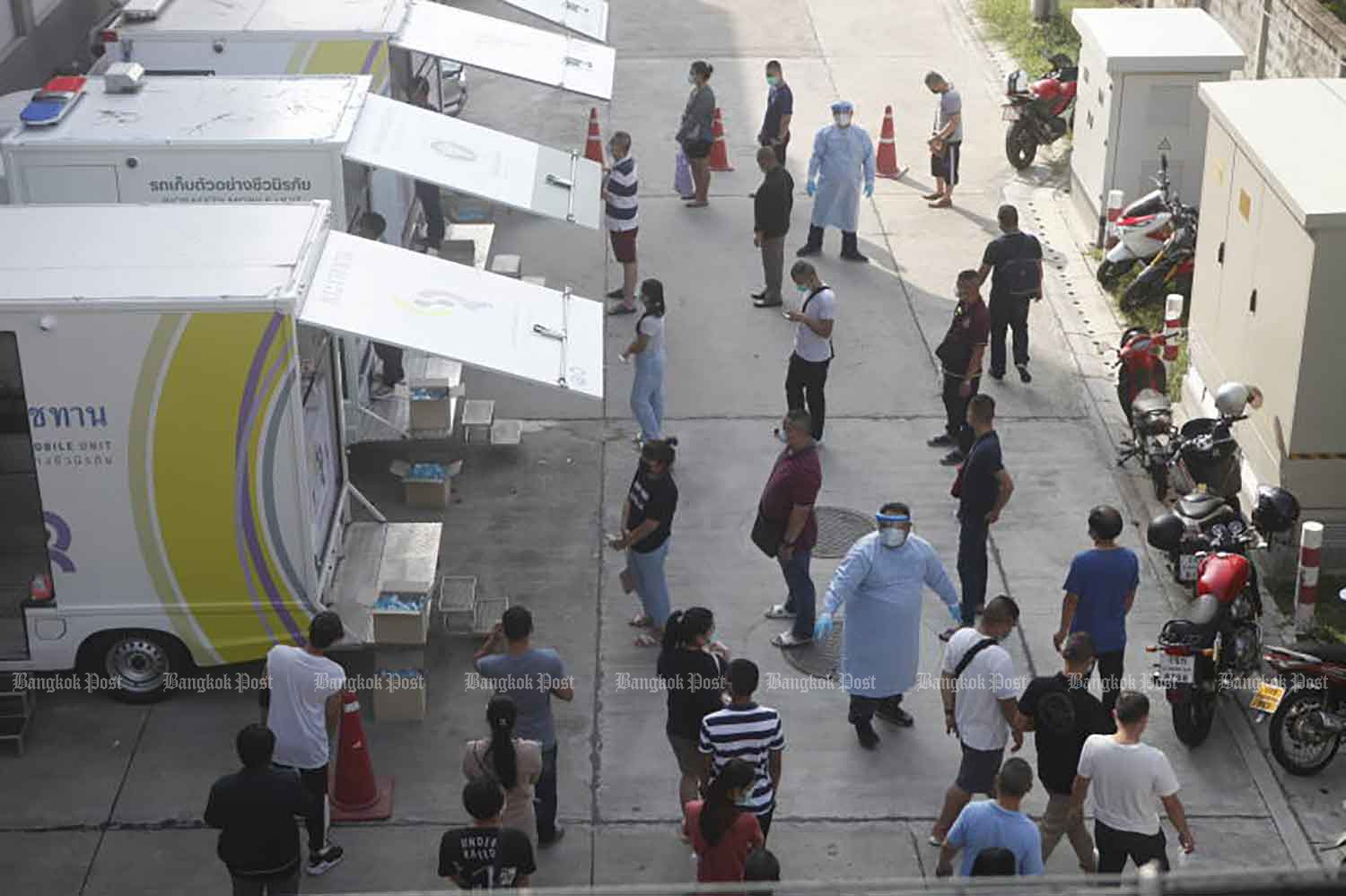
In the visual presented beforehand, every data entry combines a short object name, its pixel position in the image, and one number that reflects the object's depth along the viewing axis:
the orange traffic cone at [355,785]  9.88
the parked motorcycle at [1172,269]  16.00
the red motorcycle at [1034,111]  19.77
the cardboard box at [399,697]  10.73
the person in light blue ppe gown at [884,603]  10.01
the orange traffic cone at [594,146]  20.00
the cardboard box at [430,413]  13.92
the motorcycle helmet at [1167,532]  11.27
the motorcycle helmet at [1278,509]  11.58
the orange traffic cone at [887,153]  20.12
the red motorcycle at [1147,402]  13.20
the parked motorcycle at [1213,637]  10.35
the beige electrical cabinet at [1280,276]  11.65
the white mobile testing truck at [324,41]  15.30
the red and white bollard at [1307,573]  11.32
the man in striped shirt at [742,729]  8.55
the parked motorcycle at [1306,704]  10.08
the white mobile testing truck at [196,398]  10.08
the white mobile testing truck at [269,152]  12.92
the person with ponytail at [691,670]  9.16
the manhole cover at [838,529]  12.87
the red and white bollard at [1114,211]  16.94
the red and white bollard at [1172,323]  14.52
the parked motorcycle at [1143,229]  16.39
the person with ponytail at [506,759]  8.43
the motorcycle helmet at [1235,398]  12.31
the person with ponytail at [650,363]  13.09
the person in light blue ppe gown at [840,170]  17.25
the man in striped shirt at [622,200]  16.33
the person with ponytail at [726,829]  7.93
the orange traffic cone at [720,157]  20.23
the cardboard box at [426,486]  13.20
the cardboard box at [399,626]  10.74
